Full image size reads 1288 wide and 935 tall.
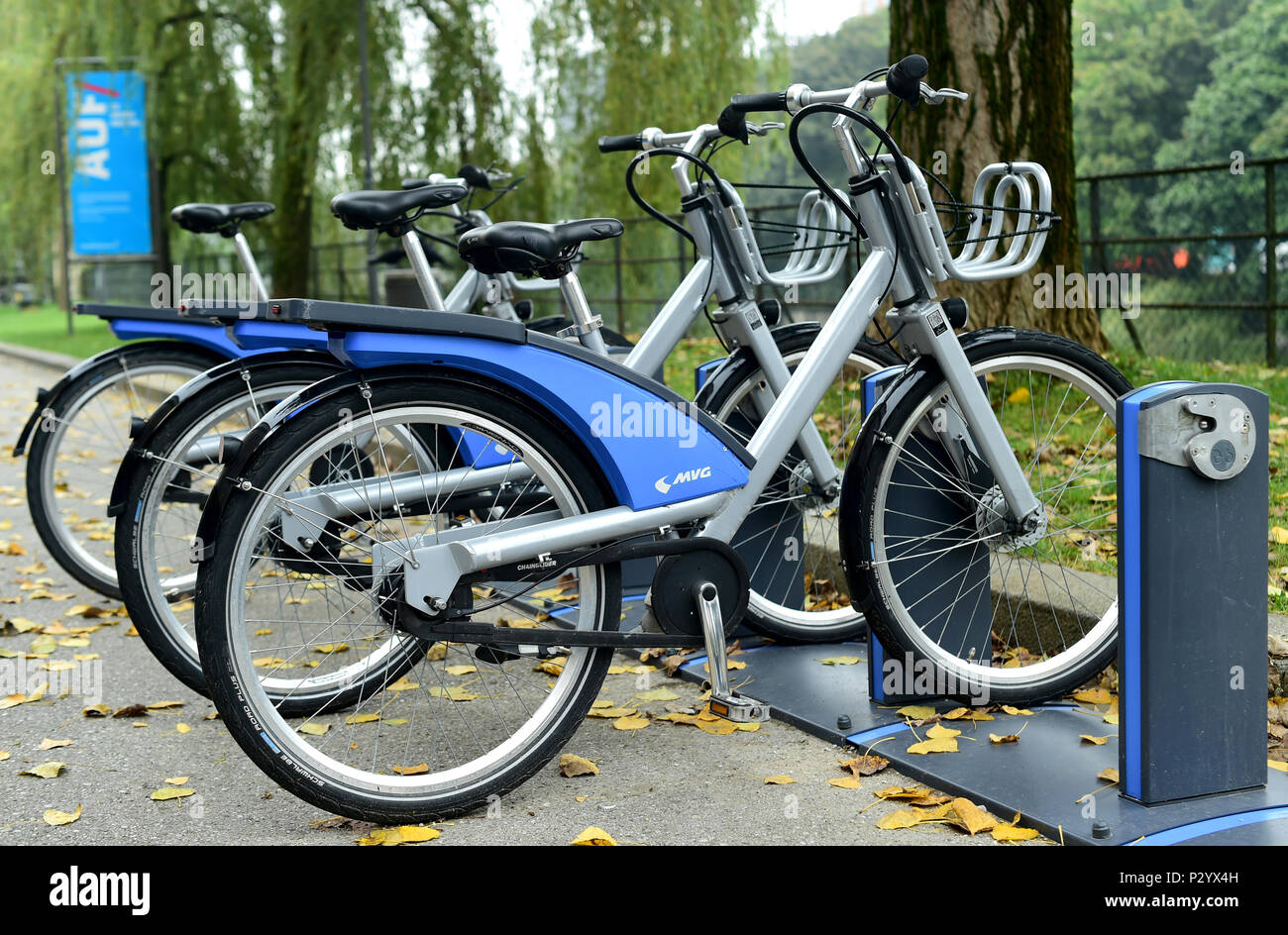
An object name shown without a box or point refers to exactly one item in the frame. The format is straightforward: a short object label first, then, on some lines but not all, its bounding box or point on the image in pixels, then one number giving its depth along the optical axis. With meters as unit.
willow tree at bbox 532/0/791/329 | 14.34
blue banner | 17.42
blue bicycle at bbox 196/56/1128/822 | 3.00
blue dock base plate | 2.81
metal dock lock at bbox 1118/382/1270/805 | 2.81
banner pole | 18.33
